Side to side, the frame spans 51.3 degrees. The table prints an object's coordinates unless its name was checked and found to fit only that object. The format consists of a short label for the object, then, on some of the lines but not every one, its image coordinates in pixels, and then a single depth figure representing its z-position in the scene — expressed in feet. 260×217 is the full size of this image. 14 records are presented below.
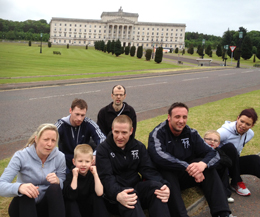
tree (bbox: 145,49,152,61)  144.94
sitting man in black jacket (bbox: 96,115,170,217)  10.57
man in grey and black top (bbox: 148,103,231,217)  11.65
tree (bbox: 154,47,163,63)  128.98
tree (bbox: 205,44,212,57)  223.47
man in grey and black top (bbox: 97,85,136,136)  17.39
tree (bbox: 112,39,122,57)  168.25
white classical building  453.58
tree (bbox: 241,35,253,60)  192.65
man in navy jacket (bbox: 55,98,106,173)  14.03
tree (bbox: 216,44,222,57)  223.30
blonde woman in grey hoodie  9.63
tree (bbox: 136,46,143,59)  160.45
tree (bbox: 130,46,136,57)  174.22
